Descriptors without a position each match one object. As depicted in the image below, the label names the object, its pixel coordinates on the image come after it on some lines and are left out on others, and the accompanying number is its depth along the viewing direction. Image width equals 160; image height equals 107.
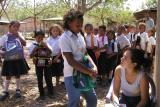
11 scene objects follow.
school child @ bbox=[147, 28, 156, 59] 6.01
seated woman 2.58
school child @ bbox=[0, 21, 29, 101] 4.53
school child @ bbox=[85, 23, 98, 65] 5.31
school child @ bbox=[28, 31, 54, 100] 4.51
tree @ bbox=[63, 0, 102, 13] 8.64
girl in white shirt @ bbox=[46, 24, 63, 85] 5.03
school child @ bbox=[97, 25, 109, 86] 5.41
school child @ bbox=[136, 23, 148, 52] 6.01
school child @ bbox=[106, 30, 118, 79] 5.52
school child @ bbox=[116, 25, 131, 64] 5.65
